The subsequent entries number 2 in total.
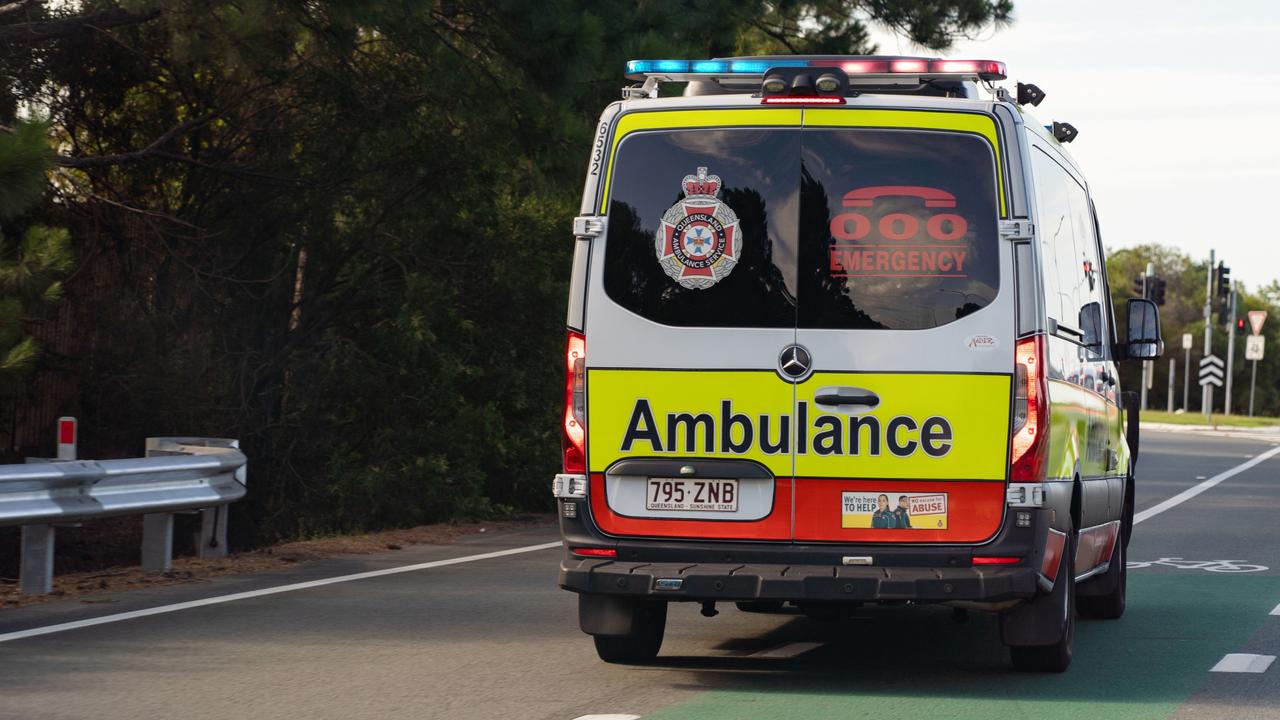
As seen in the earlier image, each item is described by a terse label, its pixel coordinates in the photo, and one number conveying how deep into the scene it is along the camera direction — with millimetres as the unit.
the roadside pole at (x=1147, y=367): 51406
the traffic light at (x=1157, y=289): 48225
